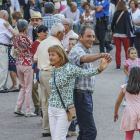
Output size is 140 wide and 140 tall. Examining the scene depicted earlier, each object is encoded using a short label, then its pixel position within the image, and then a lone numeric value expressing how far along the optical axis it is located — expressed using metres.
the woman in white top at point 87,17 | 29.45
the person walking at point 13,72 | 19.25
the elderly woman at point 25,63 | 14.50
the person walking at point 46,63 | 11.70
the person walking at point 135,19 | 23.86
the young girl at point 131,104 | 9.65
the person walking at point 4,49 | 18.36
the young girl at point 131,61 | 15.82
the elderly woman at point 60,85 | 8.53
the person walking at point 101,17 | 25.95
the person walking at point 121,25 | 22.95
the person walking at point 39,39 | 13.01
